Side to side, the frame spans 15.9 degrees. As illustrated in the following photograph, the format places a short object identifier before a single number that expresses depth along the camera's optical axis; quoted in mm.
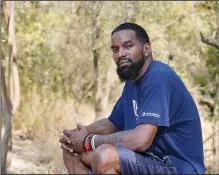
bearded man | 4704
